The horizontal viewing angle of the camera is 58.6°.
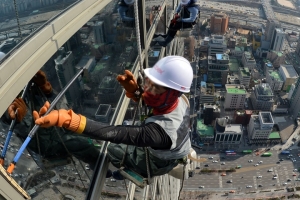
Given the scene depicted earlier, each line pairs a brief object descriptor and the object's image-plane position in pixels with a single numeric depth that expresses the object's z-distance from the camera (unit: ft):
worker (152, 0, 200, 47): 12.16
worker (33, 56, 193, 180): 3.88
